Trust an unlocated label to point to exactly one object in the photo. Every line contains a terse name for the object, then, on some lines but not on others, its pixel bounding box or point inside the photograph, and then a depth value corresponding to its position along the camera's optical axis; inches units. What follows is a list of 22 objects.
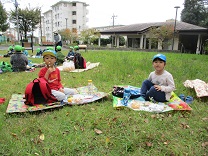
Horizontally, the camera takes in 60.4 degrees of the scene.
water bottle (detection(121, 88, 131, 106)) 150.9
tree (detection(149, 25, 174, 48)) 925.2
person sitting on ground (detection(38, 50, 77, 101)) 150.5
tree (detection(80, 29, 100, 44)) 1269.7
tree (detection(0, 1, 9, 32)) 1113.8
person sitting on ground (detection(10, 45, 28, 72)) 286.4
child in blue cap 148.4
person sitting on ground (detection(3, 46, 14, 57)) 490.9
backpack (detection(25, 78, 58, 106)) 141.3
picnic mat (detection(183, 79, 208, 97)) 170.9
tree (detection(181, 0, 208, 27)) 1343.5
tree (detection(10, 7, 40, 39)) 1245.7
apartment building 2071.9
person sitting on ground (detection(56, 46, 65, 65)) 378.6
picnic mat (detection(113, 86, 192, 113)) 140.0
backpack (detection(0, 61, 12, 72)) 288.0
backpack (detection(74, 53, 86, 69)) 334.6
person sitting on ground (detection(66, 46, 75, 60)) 386.0
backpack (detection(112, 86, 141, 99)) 164.4
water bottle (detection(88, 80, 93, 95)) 178.0
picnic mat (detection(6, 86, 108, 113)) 135.9
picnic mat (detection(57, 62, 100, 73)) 316.7
